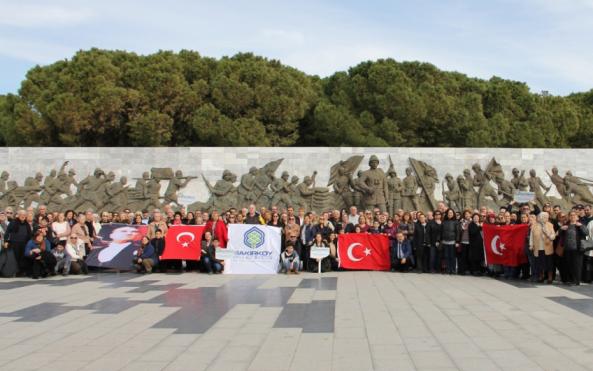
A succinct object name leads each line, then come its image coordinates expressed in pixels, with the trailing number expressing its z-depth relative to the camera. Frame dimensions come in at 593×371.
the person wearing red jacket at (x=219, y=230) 12.87
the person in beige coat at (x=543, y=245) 10.86
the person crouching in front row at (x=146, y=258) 12.71
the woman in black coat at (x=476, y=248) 12.39
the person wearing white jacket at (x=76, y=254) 12.62
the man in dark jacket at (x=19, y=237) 12.12
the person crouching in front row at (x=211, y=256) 12.66
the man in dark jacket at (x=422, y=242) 12.77
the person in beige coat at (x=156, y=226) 13.07
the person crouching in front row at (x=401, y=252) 12.74
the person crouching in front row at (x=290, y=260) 12.45
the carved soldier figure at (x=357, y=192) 18.36
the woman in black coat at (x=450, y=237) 12.38
